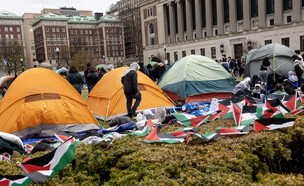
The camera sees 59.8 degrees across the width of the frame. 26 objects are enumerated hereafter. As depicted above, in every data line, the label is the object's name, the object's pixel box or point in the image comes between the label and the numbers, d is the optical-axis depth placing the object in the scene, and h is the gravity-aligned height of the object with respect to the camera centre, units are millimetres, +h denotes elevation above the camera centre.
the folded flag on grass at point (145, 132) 5066 -1279
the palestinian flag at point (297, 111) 5723 -1149
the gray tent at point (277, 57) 13914 +139
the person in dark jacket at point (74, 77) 10945 -321
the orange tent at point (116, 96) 9188 -1076
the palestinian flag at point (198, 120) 5730 -1249
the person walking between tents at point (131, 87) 8656 -665
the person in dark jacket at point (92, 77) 12344 -388
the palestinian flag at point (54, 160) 3299 -1132
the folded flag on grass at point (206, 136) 4121 -1162
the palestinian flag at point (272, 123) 4277 -1057
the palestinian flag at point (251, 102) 6877 -1162
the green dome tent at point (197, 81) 10930 -756
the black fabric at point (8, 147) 4723 -1360
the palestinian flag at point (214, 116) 6035 -1230
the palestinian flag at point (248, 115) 5379 -1200
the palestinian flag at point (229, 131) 4367 -1159
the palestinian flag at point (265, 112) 5410 -1098
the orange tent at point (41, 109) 7320 -1070
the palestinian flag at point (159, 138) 4327 -1222
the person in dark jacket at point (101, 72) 13499 -228
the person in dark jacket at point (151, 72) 15344 -381
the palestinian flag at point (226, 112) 5922 -1133
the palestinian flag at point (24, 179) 2875 -1175
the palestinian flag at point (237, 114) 5367 -1086
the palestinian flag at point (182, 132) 4632 -1209
